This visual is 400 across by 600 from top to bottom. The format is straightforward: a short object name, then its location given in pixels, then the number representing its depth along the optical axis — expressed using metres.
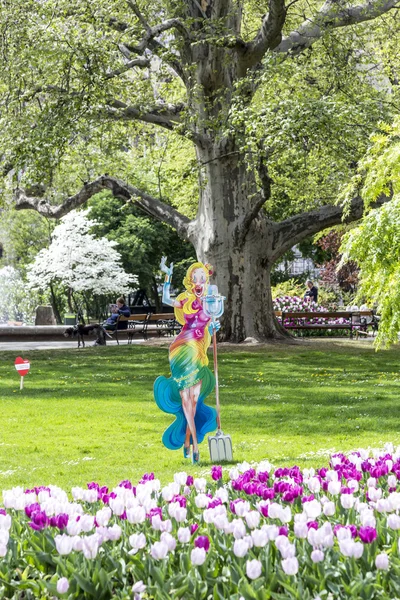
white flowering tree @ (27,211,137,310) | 43.47
